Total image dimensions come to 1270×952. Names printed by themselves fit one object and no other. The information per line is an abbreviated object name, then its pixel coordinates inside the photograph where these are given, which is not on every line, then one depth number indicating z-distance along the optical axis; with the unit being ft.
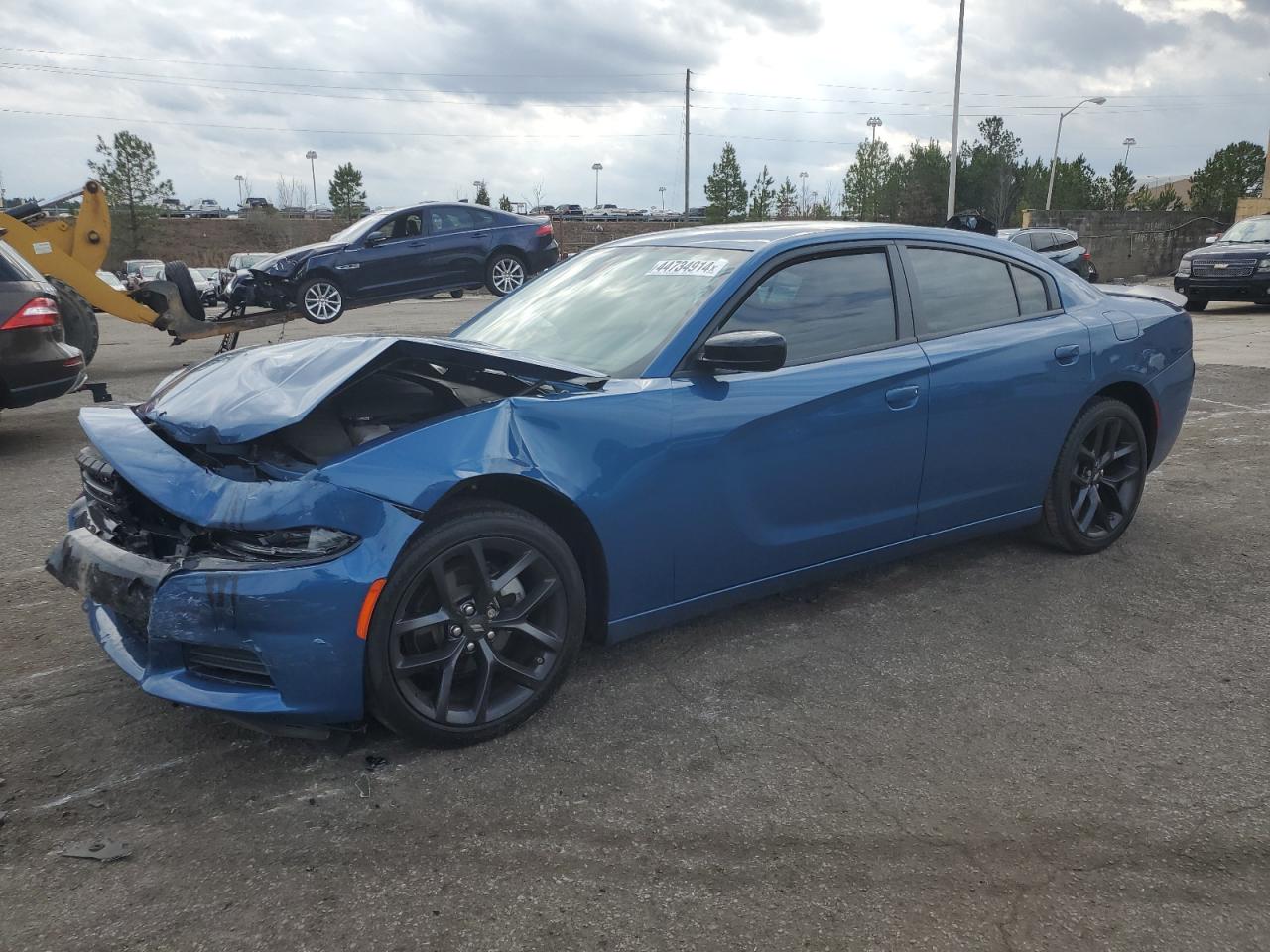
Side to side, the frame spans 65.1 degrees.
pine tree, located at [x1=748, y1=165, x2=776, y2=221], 202.90
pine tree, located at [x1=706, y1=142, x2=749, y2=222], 196.24
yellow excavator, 38.40
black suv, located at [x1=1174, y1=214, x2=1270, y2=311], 55.67
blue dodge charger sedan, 8.84
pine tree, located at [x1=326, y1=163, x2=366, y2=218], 236.22
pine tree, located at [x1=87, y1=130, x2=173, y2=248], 179.78
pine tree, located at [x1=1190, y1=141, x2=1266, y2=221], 204.44
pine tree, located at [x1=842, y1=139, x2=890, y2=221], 222.07
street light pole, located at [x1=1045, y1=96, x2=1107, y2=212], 221.46
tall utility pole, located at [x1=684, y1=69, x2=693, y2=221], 209.36
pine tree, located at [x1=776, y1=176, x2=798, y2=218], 206.90
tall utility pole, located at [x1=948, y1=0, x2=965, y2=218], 118.38
